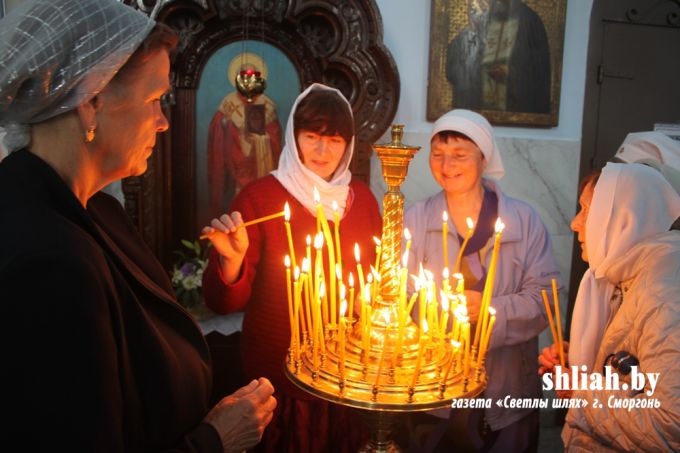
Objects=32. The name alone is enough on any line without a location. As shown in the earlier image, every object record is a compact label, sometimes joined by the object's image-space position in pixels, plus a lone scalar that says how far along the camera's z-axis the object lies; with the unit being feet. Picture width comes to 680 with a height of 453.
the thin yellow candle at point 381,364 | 3.64
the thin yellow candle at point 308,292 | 4.10
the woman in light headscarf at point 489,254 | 7.33
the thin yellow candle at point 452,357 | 3.75
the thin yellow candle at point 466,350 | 3.92
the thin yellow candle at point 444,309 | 3.95
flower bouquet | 9.73
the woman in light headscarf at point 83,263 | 2.70
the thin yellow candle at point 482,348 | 4.16
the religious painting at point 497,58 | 10.80
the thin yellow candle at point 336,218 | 4.16
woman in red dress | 6.72
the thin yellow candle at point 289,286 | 4.24
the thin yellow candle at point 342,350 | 3.84
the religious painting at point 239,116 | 10.21
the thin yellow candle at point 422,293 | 3.94
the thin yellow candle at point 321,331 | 4.15
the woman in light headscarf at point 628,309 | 4.28
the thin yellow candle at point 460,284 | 4.26
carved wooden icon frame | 9.66
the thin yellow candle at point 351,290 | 4.17
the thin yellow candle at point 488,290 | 4.00
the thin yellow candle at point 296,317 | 4.15
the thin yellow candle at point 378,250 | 4.58
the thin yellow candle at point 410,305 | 3.97
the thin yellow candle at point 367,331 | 4.00
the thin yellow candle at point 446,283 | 4.21
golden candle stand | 3.71
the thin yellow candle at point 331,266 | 4.18
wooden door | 11.76
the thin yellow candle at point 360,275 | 4.04
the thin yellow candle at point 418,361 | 3.61
